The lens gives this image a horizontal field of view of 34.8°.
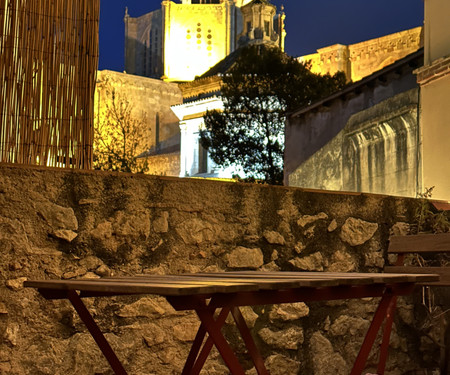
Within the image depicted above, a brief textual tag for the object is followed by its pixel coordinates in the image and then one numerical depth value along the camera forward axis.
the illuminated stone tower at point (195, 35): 56.72
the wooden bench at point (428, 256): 3.59
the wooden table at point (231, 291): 2.06
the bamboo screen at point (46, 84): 3.42
